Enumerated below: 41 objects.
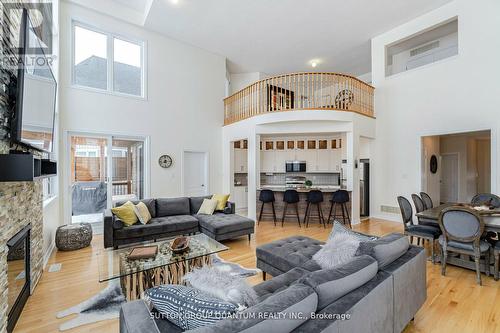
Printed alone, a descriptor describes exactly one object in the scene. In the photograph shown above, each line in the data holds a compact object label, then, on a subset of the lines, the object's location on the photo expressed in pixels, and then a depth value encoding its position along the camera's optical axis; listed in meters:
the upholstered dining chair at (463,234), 2.86
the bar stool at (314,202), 5.90
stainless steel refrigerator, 7.08
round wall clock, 6.24
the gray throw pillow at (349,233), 2.35
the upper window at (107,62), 5.23
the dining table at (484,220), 2.97
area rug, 2.25
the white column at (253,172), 6.48
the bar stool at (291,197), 6.01
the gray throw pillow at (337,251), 2.07
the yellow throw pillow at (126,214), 4.13
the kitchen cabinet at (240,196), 7.84
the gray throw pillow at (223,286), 1.30
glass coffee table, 2.44
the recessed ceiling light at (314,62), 8.20
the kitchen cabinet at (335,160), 8.11
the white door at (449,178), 8.00
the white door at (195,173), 6.89
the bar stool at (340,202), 5.82
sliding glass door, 5.16
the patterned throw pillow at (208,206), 5.06
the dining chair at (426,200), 4.73
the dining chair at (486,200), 4.07
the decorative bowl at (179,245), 2.80
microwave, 8.33
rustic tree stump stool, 4.14
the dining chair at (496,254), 2.87
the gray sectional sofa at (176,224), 4.05
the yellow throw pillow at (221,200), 5.20
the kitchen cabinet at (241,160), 8.09
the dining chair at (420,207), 3.86
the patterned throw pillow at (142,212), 4.32
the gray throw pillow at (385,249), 1.83
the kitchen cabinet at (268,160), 8.57
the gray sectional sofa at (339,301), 1.13
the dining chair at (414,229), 3.53
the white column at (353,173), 6.09
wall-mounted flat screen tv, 2.00
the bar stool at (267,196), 6.16
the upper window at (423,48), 6.28
